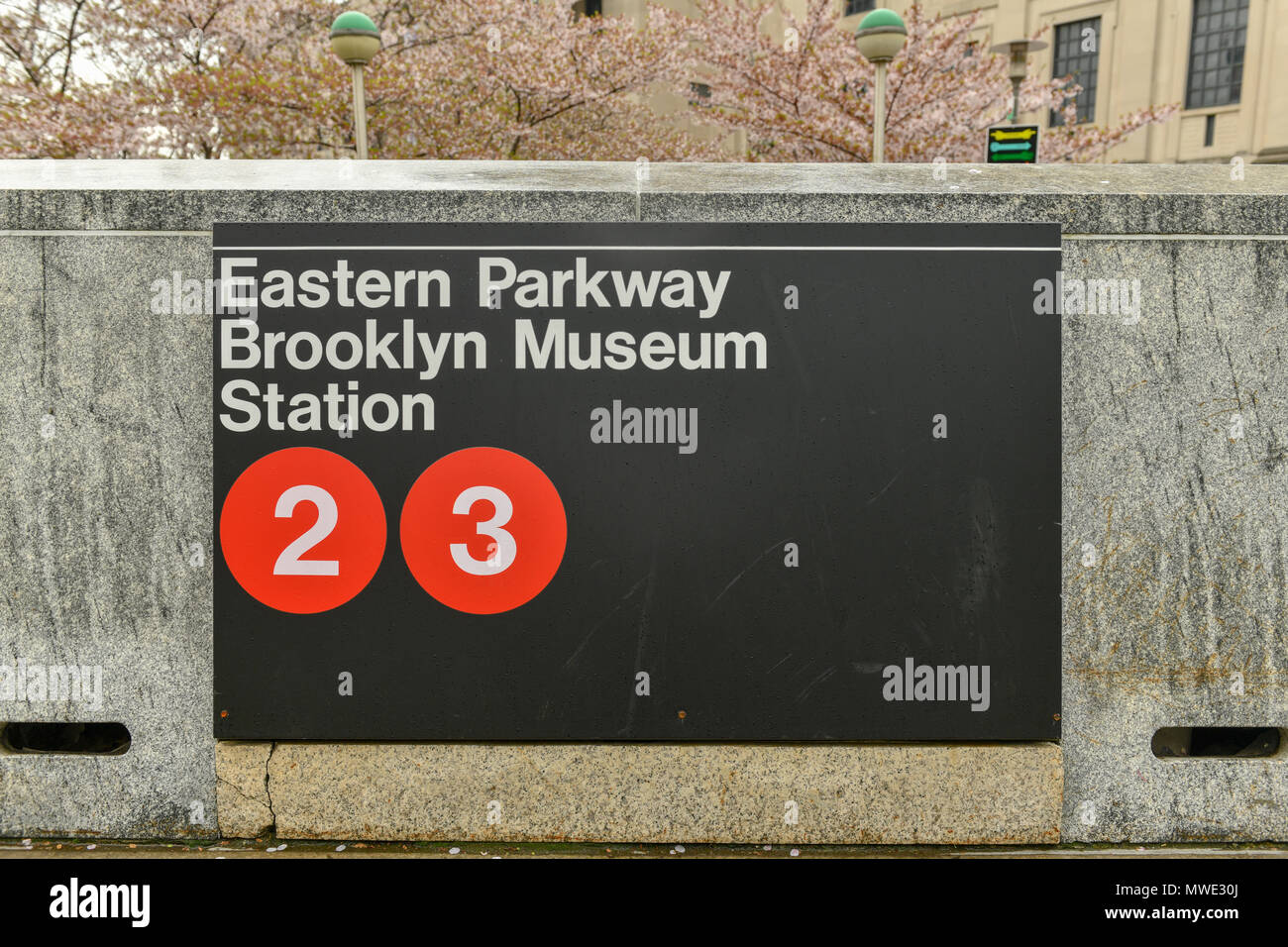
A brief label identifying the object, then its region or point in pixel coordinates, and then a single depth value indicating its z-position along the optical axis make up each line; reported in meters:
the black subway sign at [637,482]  3.03
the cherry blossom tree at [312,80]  12.16
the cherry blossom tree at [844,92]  13.61
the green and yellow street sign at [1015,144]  8.52
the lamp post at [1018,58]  11.59
